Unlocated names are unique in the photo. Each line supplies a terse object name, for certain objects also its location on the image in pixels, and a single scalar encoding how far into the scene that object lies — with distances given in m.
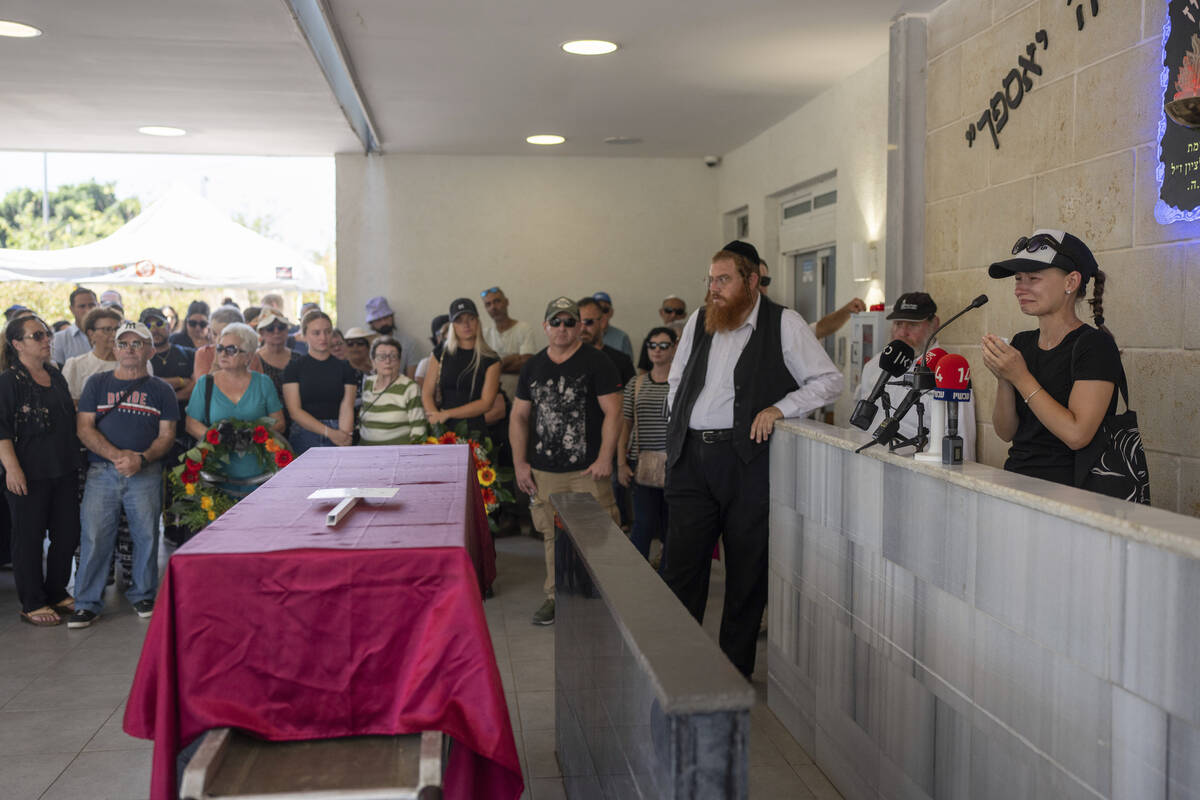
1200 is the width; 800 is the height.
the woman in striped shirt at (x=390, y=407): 6.29
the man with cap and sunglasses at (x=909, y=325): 4.78
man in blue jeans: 5.69
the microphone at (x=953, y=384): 2.74
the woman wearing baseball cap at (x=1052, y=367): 2.90
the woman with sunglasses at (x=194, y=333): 9.13
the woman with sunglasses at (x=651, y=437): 5.85
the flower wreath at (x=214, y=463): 5.80
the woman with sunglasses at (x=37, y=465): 5.49
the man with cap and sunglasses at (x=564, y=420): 5.50
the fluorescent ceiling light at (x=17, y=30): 5.68
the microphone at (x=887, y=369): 3.05
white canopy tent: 10.98
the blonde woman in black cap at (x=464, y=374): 6.87
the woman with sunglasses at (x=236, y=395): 6.01
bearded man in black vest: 4.24
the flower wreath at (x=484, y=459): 6.39
